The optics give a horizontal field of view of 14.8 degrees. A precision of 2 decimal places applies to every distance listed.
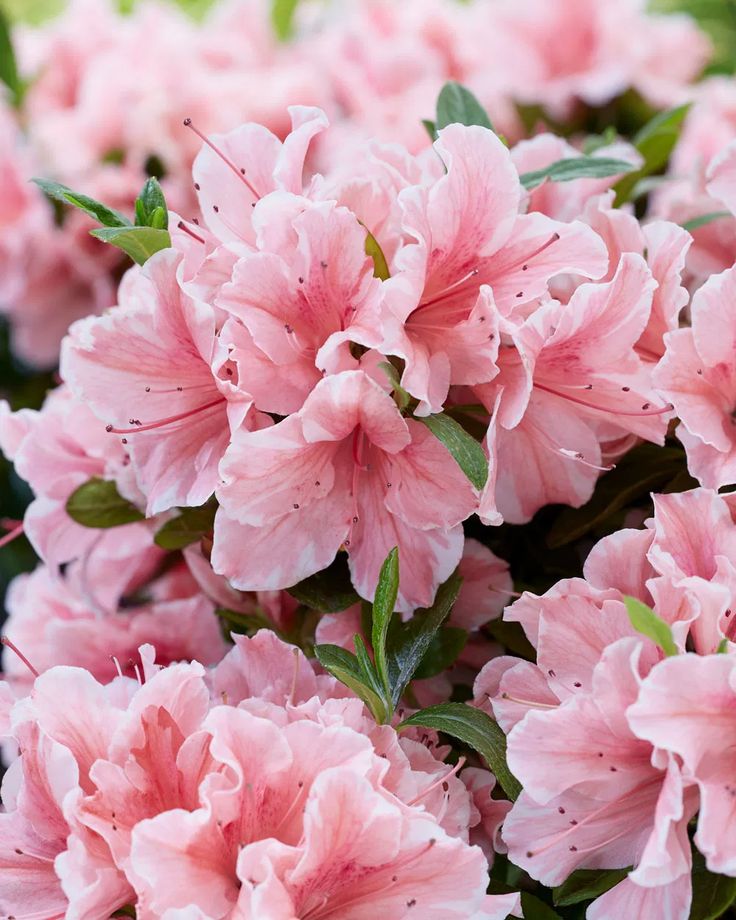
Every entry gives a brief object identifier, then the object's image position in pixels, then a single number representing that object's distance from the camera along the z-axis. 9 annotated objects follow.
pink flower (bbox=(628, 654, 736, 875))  0.64
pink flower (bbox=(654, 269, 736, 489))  0.69
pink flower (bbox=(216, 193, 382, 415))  0.67
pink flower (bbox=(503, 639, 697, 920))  0.64
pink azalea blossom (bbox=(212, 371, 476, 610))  0.67
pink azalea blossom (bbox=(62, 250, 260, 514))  0.68
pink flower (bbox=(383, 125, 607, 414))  0.68
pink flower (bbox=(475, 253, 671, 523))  0.68
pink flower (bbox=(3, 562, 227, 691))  0.78
